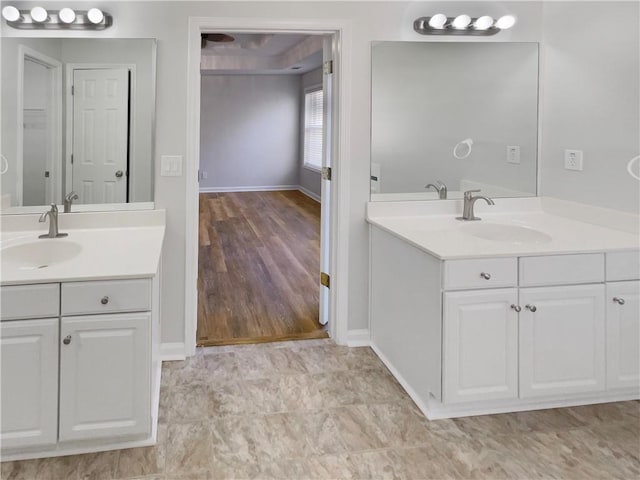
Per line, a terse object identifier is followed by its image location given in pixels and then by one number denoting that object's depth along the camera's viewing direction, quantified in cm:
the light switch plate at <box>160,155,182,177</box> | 292
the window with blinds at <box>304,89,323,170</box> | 1007
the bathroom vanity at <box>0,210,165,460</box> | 195
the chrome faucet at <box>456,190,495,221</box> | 301
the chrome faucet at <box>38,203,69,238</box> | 257
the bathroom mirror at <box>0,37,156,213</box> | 272
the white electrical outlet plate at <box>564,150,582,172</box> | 292
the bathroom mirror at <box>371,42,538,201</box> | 311
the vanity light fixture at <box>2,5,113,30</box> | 266
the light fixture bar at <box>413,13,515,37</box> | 305
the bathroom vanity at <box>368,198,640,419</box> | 229
